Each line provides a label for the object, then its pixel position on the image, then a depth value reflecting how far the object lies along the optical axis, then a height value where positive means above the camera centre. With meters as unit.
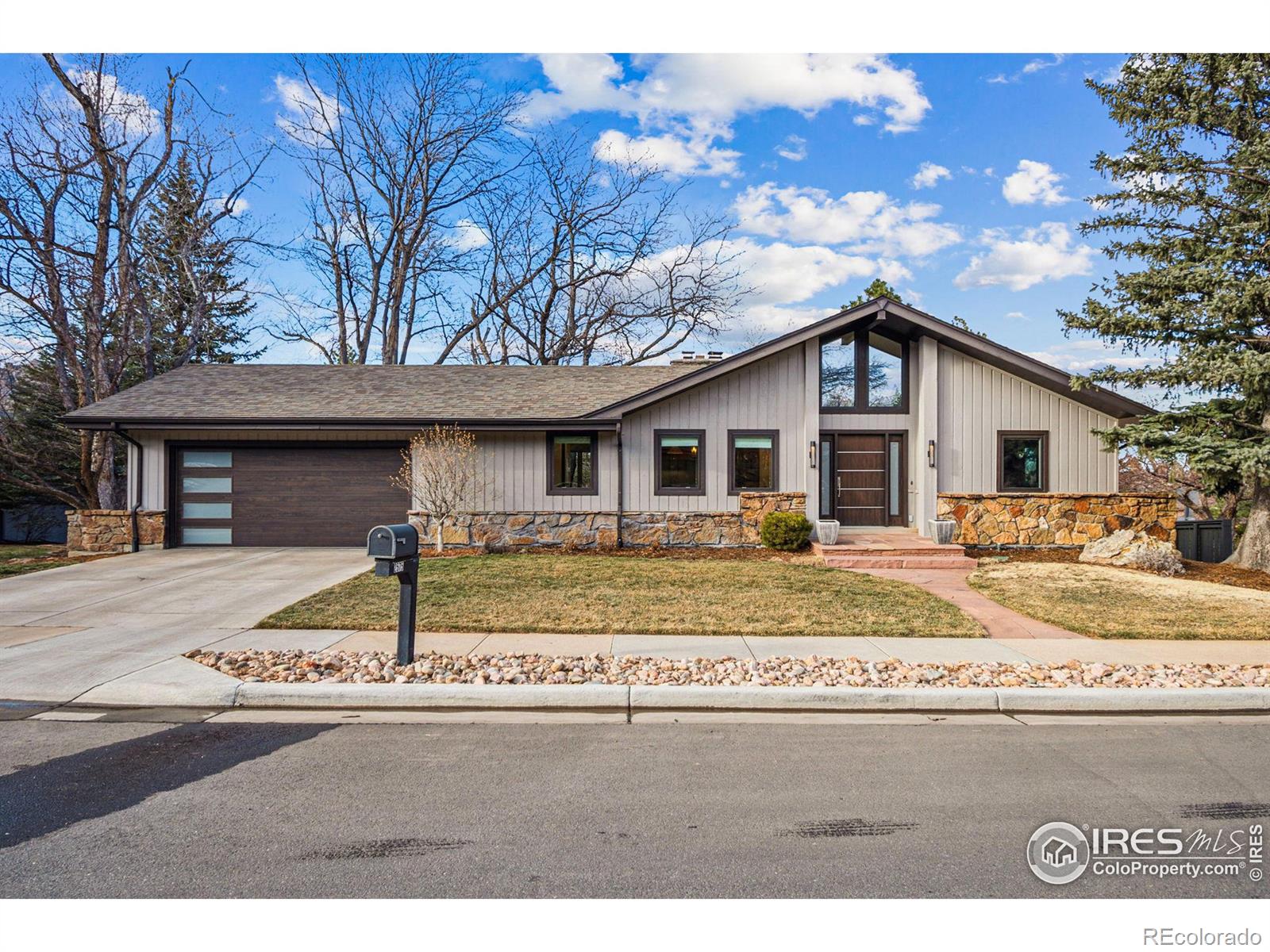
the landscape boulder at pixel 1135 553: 12.05 -1.15
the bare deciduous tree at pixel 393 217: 26.48 +10.55
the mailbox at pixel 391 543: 5.96 -0.46
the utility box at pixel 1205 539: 14.42 -1.07
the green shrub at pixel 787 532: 13.61 -0.83
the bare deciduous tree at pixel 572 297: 27.97 +7.74
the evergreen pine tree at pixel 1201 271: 11.43 +3.66
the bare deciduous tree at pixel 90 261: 19.28 +6.50
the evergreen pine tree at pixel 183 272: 21.52 +7.09
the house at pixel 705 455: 14.30 +0.71
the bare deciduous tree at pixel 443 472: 13.95 +0.34
